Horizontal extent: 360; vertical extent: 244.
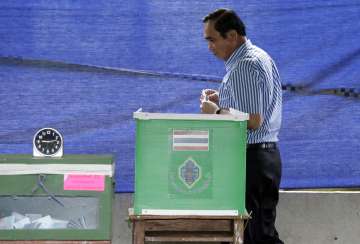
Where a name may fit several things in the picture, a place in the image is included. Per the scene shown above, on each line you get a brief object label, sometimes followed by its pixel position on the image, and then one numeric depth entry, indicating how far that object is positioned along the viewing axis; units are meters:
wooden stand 6.55
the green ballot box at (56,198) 6.75
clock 6.89
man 6.87
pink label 6.82
